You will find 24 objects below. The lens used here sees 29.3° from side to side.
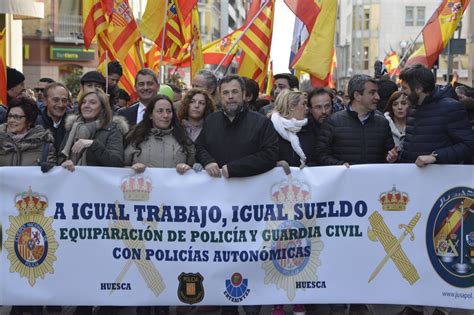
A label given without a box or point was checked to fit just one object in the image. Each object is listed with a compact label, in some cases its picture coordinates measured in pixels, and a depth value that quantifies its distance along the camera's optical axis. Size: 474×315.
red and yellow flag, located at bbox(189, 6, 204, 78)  12.73
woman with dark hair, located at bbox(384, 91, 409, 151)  8.55
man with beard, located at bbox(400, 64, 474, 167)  6.92
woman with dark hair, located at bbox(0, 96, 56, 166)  7.11
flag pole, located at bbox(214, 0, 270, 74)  11.47
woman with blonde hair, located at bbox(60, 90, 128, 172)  7.01
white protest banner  6.96
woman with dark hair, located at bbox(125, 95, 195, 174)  7.16
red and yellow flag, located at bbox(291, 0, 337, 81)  9.88
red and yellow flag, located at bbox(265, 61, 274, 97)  19.75
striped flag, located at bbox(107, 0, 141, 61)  12.43
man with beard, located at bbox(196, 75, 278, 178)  7.00
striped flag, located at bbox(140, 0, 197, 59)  12.05
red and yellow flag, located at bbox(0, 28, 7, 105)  9.85
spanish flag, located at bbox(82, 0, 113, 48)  12.49
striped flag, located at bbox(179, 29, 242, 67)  15.94
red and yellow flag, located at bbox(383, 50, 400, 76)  30.30
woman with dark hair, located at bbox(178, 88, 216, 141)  7.79
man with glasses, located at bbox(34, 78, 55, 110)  13.65
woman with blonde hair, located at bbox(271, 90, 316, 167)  7.40
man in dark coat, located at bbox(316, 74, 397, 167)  7.33
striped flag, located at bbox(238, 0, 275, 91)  11.75
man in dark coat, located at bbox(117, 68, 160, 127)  8.62
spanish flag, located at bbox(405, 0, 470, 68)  11.83
